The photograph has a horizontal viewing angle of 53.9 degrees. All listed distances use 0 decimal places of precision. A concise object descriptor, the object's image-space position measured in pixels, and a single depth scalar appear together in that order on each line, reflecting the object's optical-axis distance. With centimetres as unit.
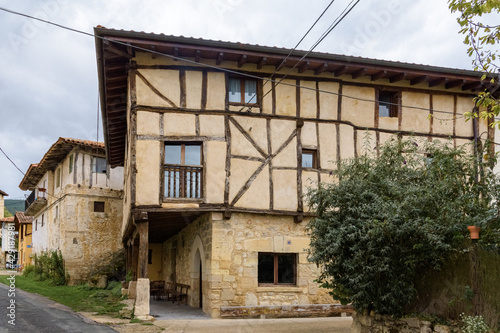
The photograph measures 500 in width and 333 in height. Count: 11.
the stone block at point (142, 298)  1112
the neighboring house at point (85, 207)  2259
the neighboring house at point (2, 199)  4821
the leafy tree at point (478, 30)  673
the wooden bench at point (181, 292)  1470
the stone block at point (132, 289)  1561
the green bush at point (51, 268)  2254
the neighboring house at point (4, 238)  4053
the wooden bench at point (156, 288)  1688
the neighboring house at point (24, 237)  3693
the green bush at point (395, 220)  714
